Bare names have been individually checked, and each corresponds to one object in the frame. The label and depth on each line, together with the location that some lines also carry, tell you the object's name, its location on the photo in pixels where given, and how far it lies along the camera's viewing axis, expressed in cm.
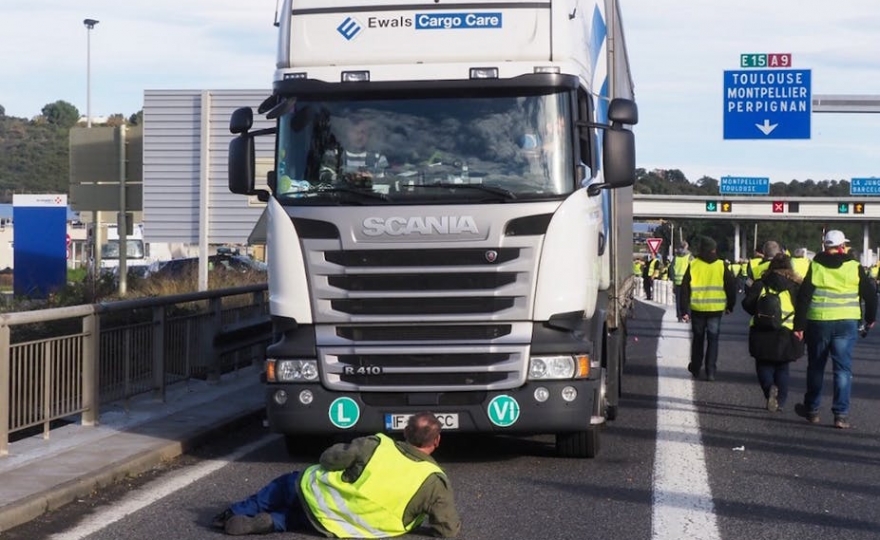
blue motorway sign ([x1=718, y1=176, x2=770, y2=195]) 6844
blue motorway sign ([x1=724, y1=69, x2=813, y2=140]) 3125
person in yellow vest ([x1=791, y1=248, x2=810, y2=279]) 1836
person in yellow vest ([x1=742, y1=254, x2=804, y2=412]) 1368
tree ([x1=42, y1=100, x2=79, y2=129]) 17012
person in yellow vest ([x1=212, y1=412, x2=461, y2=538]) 761
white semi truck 953
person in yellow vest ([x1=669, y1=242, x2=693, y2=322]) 3064
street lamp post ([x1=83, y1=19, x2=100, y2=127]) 5638
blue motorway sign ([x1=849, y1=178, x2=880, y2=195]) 7288
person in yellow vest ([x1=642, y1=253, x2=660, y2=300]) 4616
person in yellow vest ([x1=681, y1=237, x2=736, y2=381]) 1686
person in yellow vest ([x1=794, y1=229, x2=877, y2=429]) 1253
